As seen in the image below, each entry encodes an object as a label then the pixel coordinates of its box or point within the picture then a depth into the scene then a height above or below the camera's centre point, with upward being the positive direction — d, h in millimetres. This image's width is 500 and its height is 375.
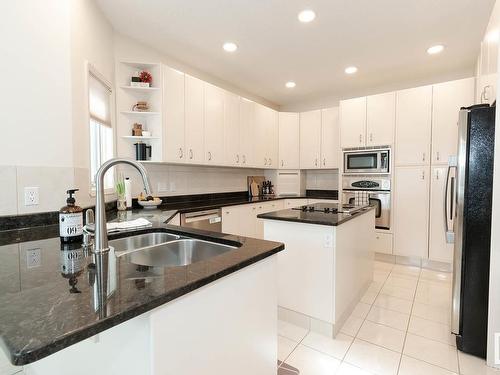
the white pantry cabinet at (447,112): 3156 +874
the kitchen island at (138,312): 550 -316
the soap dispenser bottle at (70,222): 1204 -203
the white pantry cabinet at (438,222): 3277 -536
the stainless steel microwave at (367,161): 3617 +287
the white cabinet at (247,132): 4012 +766
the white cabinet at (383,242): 3621 -885
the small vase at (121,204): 2616 -251
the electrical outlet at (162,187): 3234 -95
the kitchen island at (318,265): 1977 -693
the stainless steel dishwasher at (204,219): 2799 -458
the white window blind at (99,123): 2246 +536
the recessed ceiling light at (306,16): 2341 +1537
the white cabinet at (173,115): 2893 +747
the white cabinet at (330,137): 4367 +738
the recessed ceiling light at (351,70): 3541 +1556
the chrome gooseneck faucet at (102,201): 971 -83
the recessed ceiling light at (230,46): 2951 +1563
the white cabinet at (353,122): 3826 +887
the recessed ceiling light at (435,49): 2952 +1549
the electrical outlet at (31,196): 1580 -106
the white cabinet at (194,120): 3147 +752
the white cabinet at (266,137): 4324 +754
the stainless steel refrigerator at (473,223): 1716 -284
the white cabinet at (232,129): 3736 +761
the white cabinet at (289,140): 4734 +744
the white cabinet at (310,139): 4527 +734
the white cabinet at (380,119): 3596 +883
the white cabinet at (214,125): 3422 +753
